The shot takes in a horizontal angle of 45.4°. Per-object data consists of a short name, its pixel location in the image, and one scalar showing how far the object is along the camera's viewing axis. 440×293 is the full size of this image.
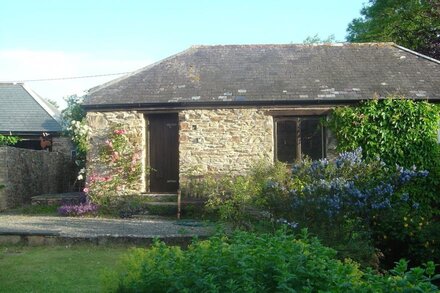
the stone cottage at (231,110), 14.51
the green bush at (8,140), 18.56
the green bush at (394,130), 14.16
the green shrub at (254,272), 3.66
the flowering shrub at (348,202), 7.89
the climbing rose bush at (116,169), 14.69
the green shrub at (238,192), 10.56
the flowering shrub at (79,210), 14.15
